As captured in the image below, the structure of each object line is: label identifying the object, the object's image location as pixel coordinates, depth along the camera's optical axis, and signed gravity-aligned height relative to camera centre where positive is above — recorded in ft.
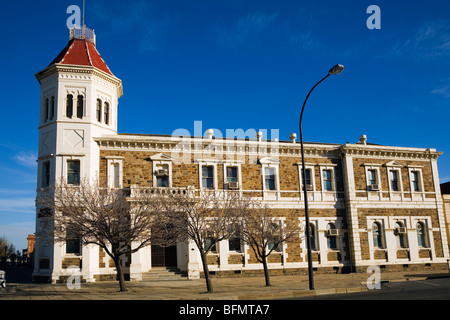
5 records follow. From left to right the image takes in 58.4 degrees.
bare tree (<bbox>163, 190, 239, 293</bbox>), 62.85 +4.05
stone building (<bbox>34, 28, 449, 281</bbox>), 84.99 +14.80
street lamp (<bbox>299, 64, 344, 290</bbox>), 58.44 -0.02
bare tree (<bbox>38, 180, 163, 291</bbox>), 61.21 +4.21
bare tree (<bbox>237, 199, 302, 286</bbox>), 70.95 +2.14
